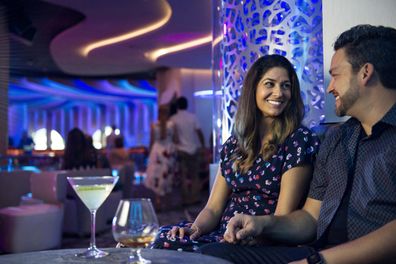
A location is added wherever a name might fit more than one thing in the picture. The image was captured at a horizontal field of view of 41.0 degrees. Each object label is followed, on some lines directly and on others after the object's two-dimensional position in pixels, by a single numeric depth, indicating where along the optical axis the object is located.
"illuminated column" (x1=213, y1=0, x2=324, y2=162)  2.75
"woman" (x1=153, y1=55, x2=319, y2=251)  2.06
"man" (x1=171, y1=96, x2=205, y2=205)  7.54
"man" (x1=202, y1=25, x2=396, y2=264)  1.66
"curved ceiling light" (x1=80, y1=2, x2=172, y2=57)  7.71
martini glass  1.65
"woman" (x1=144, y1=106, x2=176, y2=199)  7.39
